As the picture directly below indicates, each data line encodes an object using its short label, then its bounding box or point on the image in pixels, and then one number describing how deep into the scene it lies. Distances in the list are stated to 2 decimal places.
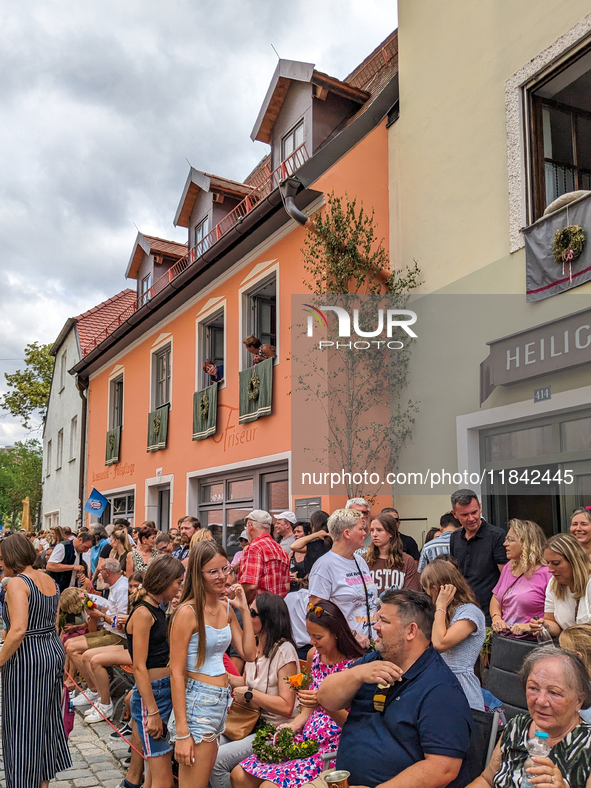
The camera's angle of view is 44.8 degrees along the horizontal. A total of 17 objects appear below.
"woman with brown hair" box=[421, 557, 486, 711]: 3.80
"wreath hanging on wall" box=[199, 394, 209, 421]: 12.63
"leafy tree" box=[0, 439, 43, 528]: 39.56
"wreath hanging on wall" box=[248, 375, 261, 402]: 10.86
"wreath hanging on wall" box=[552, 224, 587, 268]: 6.50
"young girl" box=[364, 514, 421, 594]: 5.82
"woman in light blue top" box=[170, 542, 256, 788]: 3.72
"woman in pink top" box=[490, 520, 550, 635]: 4.72
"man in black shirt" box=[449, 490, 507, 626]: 5.55
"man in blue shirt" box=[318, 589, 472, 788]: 2.81
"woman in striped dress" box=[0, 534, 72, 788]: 4.54
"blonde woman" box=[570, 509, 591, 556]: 4.87
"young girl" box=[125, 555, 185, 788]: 4.14
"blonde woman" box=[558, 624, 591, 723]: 3.11
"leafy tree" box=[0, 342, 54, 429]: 33.06
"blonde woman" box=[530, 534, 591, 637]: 4.19
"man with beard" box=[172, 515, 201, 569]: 8.10
